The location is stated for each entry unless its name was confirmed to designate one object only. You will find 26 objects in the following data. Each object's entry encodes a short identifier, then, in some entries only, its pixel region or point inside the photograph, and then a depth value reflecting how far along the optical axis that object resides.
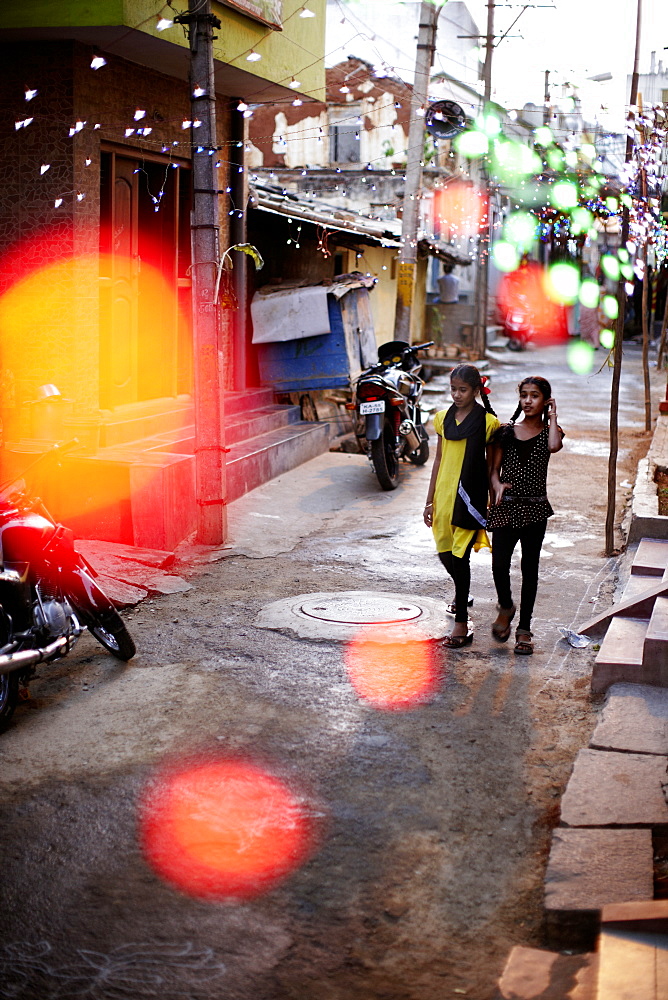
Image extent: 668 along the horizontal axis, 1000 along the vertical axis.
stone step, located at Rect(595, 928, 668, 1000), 2.95
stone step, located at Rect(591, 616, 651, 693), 5.46
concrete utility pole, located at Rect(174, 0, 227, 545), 8.09
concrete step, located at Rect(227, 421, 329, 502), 10.53
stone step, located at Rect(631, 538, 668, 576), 7.17
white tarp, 14.18
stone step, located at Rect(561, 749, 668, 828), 4.05
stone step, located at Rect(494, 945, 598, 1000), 3.08
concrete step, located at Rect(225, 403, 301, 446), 11.69
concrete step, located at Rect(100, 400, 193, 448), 9.77
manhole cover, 6.79
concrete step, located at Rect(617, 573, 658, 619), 6.20
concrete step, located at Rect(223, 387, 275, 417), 12.70
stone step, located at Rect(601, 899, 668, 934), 3.22
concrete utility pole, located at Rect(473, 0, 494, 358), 29.21
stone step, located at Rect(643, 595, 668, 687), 5.33
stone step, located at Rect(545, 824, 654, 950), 3.47
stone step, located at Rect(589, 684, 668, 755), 4.71
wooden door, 10.61
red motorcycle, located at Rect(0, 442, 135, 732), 5.08
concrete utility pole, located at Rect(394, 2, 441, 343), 16.19
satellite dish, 17.59
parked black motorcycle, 10.96
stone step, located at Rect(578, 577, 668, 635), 6.17
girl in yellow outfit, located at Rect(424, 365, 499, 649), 6.09
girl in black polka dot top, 6.05
